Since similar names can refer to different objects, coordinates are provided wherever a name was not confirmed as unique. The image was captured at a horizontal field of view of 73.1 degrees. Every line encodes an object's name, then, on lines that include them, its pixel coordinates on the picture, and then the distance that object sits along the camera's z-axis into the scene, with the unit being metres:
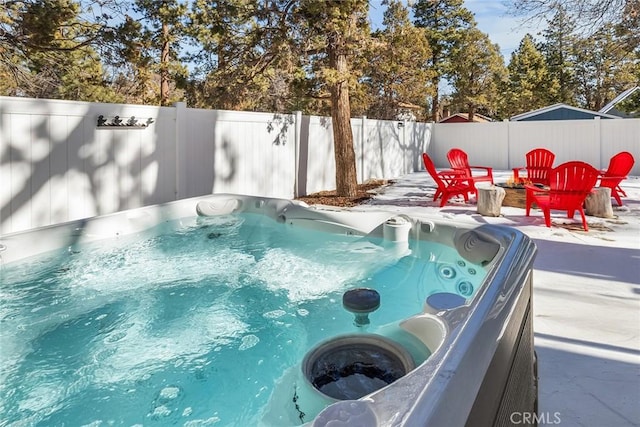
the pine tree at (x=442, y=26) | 19.64
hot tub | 1.25
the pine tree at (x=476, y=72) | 20.03
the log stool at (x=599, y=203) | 5.59
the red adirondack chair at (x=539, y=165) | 7.62
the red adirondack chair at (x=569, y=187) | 4.77
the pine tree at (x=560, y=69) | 22.86
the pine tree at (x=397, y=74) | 7.64
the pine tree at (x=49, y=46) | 6.19
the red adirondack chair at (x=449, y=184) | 6.51
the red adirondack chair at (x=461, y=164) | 7.10
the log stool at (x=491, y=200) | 5.73
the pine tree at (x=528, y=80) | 22.19
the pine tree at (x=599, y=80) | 20.70
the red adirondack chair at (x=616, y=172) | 6.27
